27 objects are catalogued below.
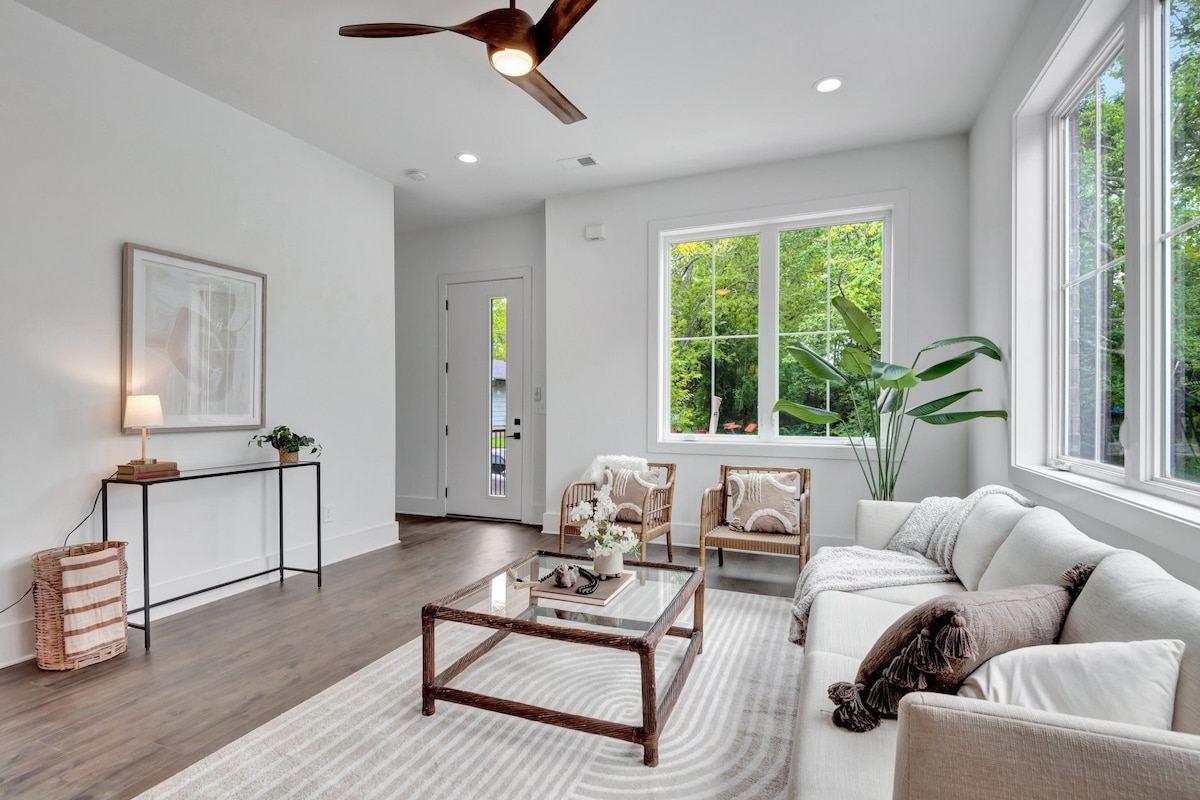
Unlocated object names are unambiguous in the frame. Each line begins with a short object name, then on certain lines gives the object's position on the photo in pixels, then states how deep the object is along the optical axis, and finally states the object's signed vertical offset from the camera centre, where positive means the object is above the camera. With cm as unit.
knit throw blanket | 237 -69
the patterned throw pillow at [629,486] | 419 -59
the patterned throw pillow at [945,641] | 117 -49
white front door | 567 +5
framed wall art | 304 +36
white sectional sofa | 85 -51
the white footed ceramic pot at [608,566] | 248 -68
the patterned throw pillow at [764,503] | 369 -63
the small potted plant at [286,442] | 362 -24
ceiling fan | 224 +144
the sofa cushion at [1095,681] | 101 -50
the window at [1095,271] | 223 +54
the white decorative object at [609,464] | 447 -47
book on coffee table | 227 -74
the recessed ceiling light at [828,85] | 326 +176
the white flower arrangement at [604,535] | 249 -56
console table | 273 -40
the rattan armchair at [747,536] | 349 -81
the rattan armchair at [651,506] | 386 -73
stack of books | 283 -33
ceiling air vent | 432 +177
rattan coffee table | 184 -77
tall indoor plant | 327 +3
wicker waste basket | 247 -88
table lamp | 284 -4
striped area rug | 174 -111
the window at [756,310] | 435 +71
